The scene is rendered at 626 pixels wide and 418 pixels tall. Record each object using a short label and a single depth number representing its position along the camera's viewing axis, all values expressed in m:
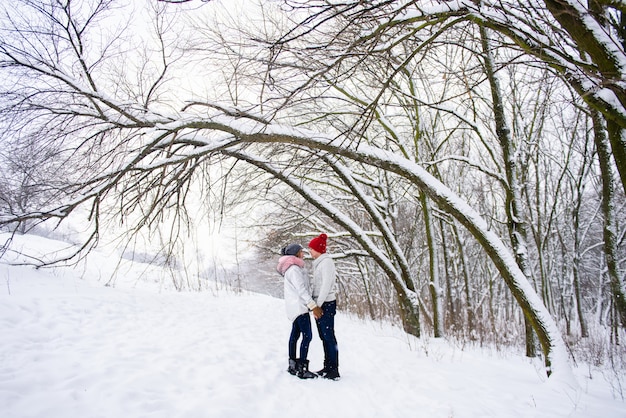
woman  3.73
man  3.77
